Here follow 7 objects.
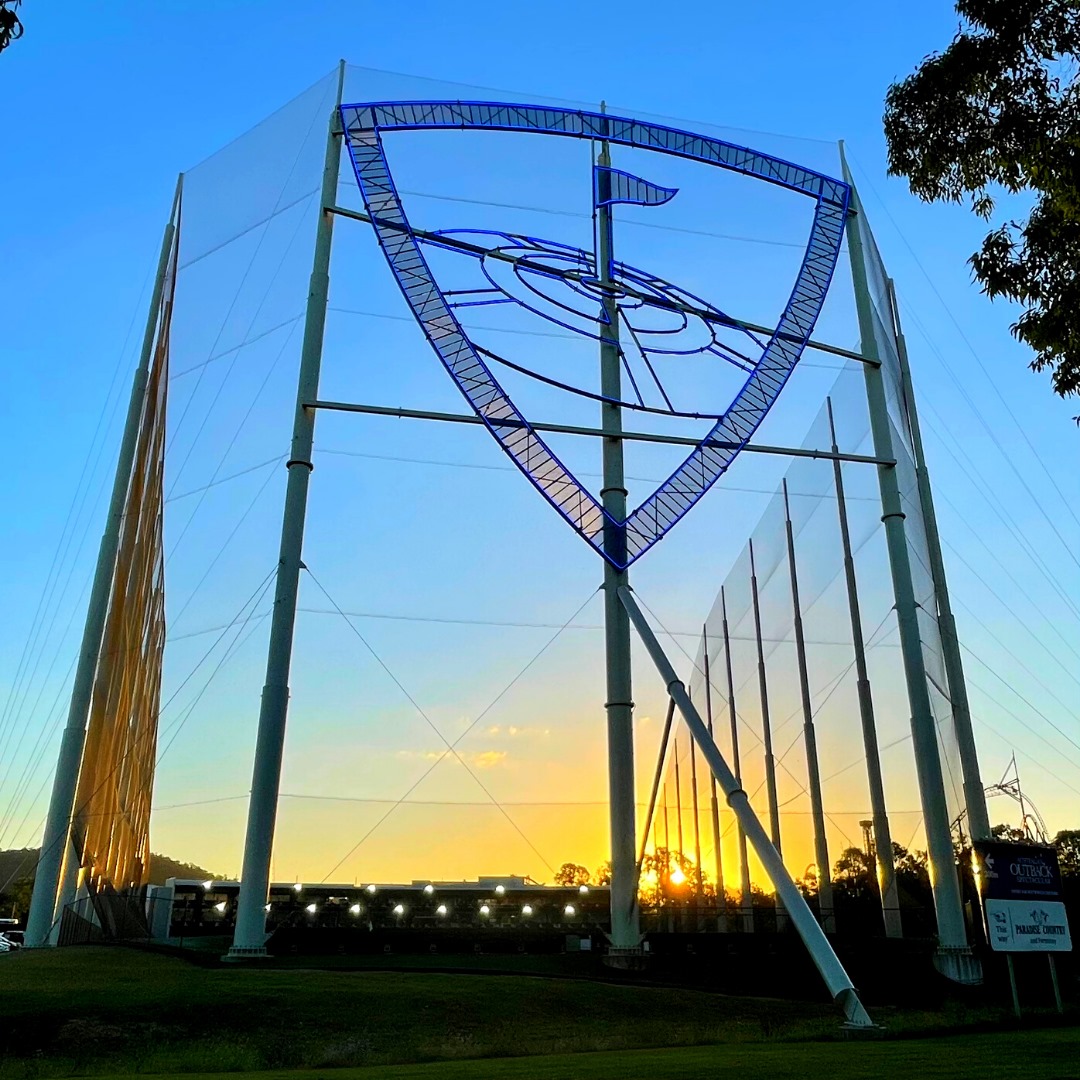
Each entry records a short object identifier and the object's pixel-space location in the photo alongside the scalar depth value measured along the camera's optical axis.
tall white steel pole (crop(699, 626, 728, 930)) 37.22
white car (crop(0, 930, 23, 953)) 38.75
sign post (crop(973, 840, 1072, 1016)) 13.64
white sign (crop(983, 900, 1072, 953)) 13.57
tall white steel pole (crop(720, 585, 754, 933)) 37.38
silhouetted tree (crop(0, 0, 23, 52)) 5.65
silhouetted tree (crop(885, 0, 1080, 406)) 9.21
